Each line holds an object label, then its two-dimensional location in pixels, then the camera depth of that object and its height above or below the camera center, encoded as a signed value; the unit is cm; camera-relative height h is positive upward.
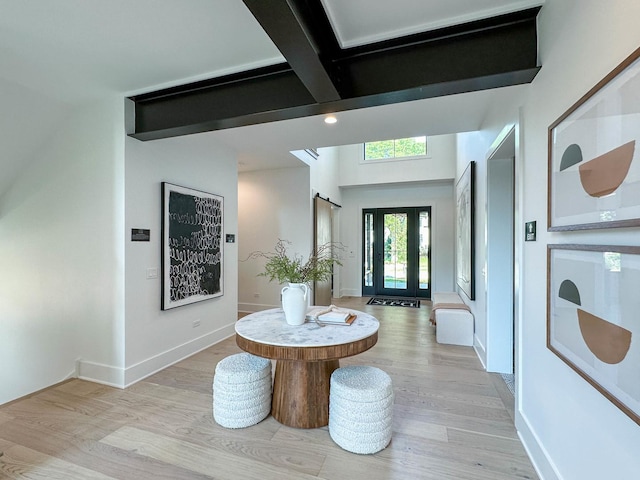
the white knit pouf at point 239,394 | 206 -109
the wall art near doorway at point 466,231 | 374 +12
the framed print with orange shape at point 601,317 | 97 -30
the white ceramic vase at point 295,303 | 214 -46
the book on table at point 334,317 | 217 -59
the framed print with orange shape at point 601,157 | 97 +32
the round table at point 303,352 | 177 -68
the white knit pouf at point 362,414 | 180 -107
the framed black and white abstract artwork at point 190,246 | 308 -7
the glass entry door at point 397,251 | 701 -30
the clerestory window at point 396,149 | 662 +207
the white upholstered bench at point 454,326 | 379 -111
